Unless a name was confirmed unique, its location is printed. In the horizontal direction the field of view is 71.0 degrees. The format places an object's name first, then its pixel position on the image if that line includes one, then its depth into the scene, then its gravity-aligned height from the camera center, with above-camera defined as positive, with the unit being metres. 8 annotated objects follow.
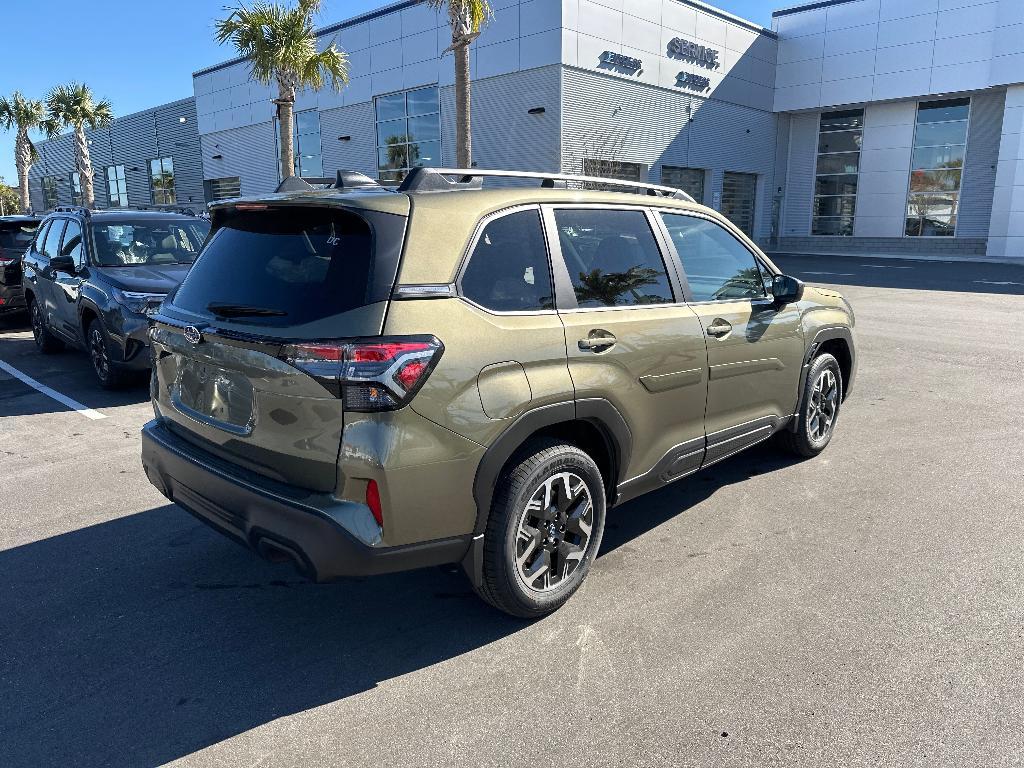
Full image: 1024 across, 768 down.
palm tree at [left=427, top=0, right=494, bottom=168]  14.58 +3.48
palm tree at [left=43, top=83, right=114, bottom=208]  37.31 +5.48
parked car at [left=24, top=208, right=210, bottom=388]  6.84 -0.57
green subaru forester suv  2.55 -0.61
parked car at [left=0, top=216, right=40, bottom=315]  10.81 -0.55
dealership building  25.41 +4.55
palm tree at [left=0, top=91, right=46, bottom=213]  41.81 +5.75
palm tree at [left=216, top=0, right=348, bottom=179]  18.12 +4.37
